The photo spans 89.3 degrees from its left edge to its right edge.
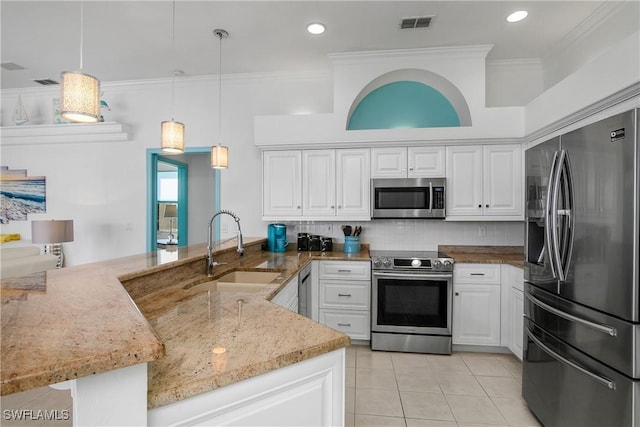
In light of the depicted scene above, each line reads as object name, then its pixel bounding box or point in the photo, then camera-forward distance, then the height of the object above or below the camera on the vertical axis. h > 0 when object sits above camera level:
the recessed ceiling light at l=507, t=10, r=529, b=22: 2.76 +1.73
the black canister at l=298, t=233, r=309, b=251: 3.77 -0.36
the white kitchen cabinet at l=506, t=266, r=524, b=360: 2.87 -0.87
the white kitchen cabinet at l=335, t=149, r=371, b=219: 3.54 +0.32
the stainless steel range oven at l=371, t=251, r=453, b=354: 3.12 -0.88
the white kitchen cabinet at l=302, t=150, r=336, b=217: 3.60 +0.33
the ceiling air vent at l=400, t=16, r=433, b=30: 2.88 +1.74
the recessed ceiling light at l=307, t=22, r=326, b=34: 2.95 +1.72
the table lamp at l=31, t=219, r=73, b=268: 3.88 -0.27
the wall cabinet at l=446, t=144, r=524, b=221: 3.35 +0.33
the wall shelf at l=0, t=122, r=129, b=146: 4.26 +1.03
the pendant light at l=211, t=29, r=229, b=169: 3.00 +0.53
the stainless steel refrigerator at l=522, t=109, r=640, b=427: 1.45 -0.33
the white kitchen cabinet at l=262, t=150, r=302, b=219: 3.65 +0.33
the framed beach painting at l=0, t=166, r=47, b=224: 4.52 +0.21
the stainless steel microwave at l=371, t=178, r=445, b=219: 3.38 +0.16
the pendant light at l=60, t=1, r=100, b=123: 1.56 +0.56
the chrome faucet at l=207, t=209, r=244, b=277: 2.26 -0.30
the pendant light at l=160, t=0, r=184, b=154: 2.30 +0.53
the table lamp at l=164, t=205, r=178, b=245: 6.33 -0.06
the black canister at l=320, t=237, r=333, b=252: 3.75 -0.38
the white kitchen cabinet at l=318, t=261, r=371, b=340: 3.29 -0.86
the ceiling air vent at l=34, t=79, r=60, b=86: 4.24 +1.70
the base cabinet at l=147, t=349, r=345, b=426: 0.81 -0.53
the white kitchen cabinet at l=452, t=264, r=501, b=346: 3.12 -0.88
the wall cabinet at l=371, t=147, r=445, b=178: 3.44 +0.55
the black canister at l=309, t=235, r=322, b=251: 3.77 -0.37
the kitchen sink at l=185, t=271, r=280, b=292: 2.13 -0.51
